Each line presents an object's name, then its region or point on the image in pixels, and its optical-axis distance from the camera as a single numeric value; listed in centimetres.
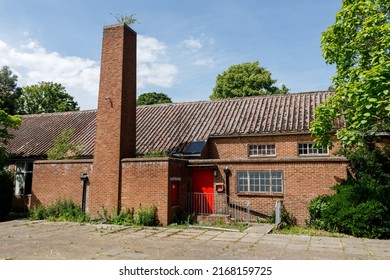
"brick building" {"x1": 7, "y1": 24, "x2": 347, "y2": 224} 1384
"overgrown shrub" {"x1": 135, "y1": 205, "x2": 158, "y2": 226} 1337
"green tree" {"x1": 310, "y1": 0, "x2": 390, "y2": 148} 897
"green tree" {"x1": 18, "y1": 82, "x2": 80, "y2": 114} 4362
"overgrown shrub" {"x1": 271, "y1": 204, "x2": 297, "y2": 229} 1356
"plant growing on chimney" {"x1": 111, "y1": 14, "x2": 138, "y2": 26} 1619
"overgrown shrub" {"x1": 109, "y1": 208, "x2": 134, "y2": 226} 1373
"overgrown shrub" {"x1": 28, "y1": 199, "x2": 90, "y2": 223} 1505
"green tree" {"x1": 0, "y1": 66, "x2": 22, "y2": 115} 3522
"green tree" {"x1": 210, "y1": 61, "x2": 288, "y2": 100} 3819
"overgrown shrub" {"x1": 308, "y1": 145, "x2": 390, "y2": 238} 1077
